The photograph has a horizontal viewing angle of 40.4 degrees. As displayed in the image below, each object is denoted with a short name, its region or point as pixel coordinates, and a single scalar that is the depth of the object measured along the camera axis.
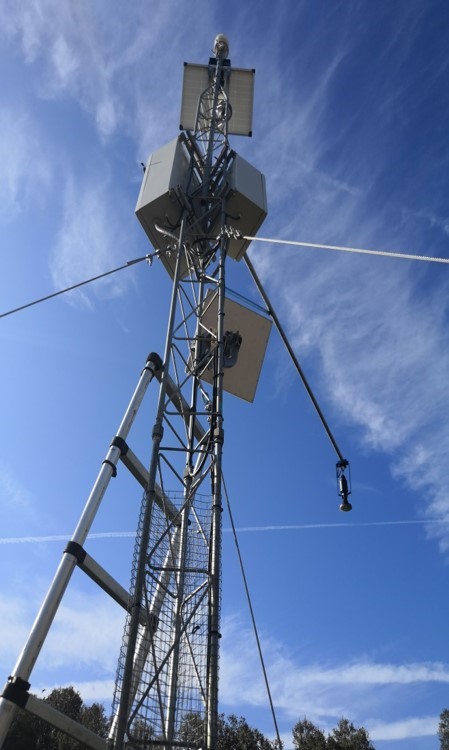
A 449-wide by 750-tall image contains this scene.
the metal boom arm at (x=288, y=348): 10.16
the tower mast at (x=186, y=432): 6.12
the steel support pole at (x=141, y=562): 5.61
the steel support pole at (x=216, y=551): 5.91
